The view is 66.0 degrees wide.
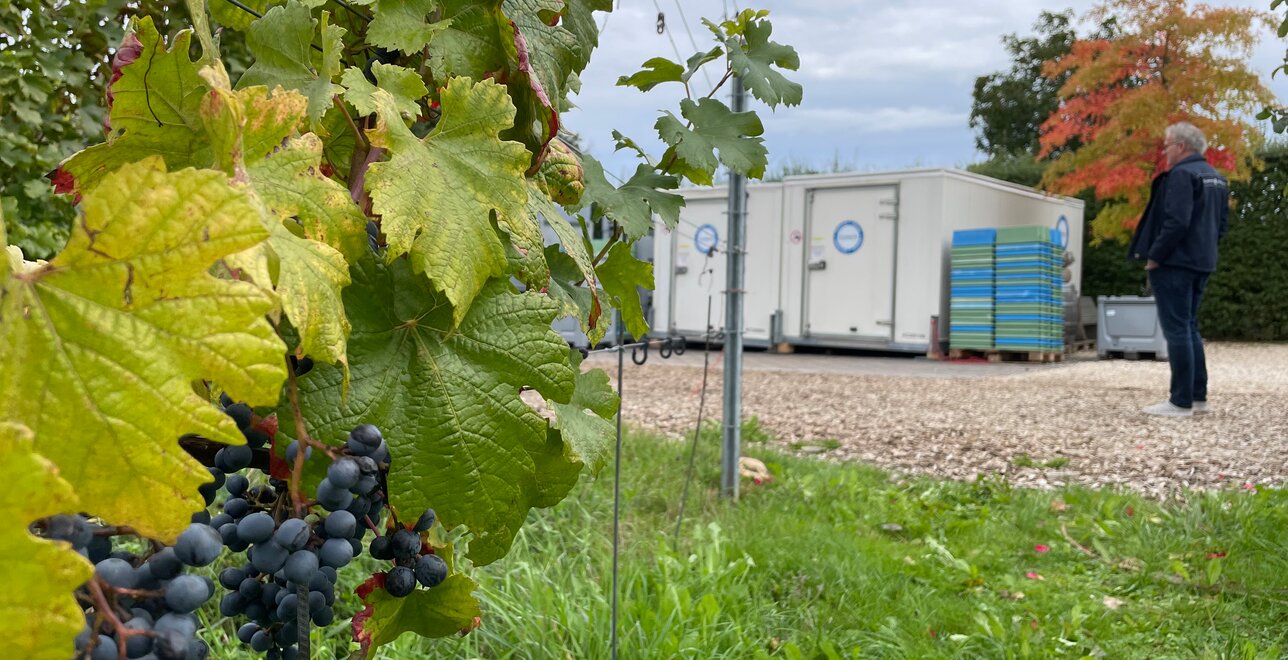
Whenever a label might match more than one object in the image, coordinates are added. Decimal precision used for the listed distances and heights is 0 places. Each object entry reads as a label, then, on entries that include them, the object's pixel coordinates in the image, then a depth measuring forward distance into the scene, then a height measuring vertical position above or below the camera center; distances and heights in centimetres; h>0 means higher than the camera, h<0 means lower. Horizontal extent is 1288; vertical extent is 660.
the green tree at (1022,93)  2638 +615
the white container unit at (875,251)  1236 +85
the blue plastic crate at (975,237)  1199 +101
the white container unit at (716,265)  1363 +67
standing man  661 +56
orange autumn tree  1444 +334
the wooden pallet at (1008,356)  1228 -45
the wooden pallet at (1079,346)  1366 -35
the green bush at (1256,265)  1516 +95
